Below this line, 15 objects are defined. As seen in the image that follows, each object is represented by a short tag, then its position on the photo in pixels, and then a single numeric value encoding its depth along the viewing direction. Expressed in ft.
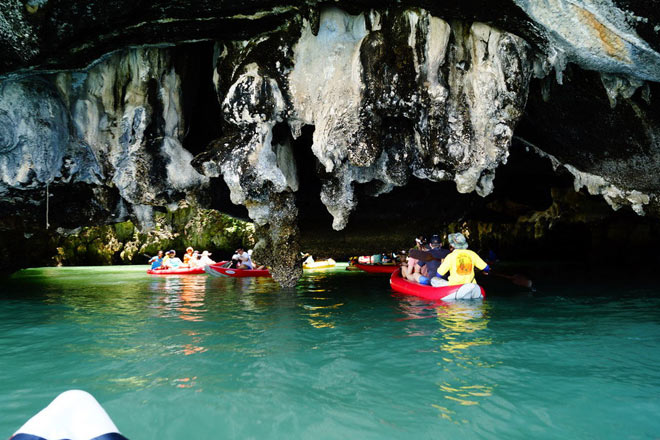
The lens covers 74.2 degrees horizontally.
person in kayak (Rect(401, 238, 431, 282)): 33.94
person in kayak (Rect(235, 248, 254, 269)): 59.88
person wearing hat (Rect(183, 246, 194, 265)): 68.25
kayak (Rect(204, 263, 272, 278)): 56.44
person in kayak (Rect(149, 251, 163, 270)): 66.30
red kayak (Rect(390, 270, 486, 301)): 26.86
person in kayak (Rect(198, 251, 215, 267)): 65.58
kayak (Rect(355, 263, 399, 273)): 59.93
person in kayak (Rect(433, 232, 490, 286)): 27.32
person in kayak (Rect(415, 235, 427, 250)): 44.95
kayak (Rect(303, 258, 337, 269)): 76.89
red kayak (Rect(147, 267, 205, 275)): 61.57
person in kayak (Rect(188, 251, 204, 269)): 65.46
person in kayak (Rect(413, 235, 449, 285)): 31.60
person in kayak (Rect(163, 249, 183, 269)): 64.90
